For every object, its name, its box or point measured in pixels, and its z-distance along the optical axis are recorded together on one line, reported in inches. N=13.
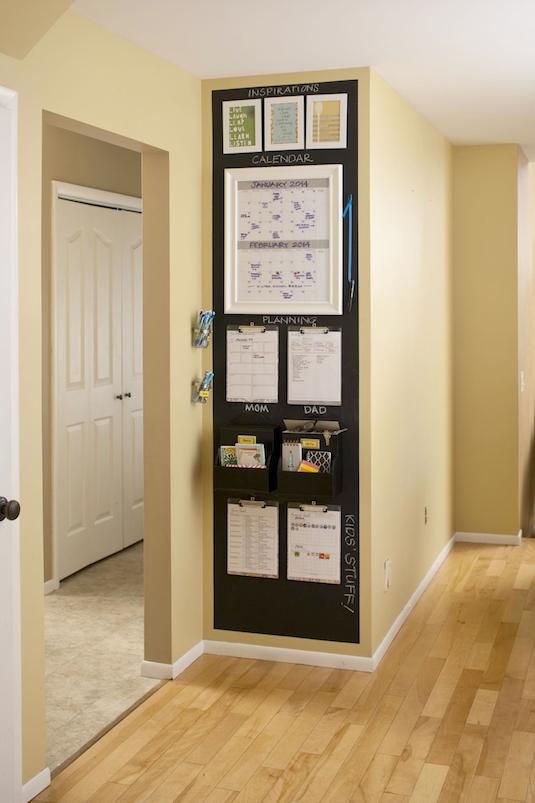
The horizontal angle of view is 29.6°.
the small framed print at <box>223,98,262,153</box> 160.7
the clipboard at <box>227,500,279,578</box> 165.9
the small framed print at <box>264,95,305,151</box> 158.9
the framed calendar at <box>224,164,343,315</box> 159.2
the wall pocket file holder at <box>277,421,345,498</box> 156.2
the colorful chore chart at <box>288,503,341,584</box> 162.9
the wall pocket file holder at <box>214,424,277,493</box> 159.2
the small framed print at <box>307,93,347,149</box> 156.9
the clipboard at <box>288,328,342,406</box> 160.4
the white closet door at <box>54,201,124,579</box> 213.8
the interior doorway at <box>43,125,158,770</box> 206.8
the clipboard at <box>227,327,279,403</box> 163.5
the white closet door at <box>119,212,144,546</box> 238.4
